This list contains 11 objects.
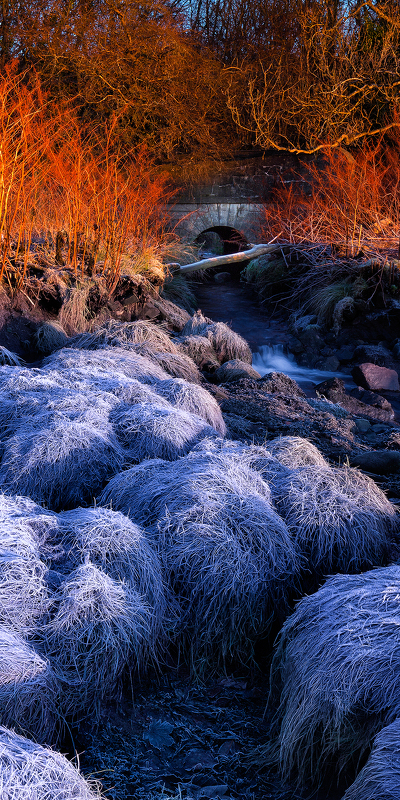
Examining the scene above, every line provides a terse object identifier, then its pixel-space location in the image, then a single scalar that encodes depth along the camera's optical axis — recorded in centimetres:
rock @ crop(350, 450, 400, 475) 417
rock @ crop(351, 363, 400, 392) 720
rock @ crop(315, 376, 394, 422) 615
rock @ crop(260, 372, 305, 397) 608
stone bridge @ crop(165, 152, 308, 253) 1379
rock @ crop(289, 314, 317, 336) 960
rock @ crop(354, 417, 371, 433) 548
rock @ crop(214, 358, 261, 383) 636
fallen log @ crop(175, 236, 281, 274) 1067
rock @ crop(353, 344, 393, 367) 823
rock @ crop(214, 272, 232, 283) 1429
